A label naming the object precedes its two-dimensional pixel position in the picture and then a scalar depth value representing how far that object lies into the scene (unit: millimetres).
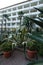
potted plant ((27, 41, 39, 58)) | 1988
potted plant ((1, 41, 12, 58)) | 2174
